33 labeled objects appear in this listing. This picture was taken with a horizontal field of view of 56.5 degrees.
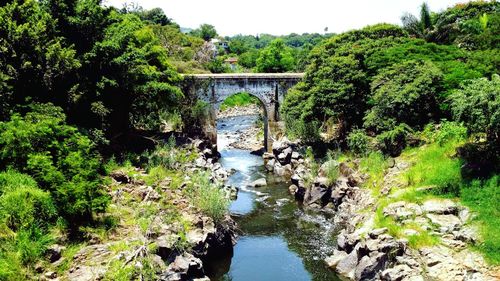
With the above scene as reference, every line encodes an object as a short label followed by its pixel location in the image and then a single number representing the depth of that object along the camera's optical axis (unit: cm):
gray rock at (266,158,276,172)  3464
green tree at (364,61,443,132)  2380
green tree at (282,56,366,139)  2791
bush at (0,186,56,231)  1398
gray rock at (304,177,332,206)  2564
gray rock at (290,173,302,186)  2820
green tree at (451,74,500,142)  1698
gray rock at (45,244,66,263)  1392
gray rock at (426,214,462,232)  1647
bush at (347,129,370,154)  2577
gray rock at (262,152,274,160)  3677
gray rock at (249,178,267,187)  3061
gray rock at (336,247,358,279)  1772
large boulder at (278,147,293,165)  3347
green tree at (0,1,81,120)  1962
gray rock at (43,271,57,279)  1321
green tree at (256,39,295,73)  6519
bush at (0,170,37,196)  1469
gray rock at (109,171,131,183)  2078
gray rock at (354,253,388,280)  1630
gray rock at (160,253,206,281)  1510
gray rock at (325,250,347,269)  1863
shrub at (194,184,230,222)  1917
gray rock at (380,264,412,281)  1520
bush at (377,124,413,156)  2362
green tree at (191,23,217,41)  10042
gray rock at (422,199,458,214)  1734
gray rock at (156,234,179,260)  1568
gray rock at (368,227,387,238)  1718
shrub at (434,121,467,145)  2114
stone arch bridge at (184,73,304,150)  3597
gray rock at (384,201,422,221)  1762
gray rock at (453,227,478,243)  1575
